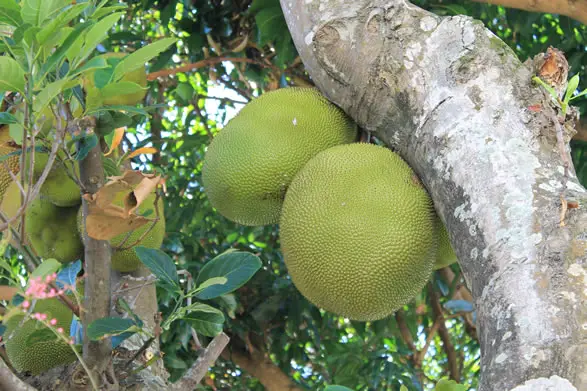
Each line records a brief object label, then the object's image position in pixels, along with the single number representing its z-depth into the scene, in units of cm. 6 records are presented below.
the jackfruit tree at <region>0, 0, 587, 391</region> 184
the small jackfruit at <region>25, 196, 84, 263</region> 262
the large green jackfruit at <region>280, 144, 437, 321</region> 221
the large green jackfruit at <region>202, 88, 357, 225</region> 241
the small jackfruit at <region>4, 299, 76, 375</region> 245
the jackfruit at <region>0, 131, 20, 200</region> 252
